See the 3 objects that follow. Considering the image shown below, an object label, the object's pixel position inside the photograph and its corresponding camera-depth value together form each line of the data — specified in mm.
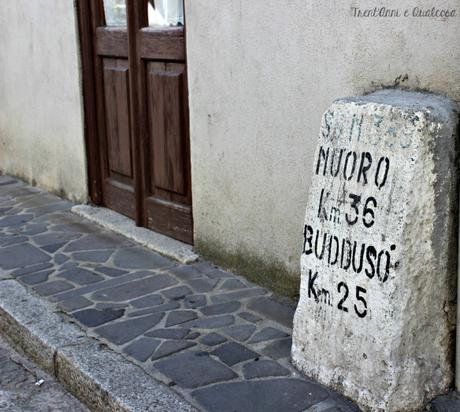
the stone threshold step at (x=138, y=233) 5395
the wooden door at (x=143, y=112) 5566
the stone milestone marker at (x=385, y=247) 3084
